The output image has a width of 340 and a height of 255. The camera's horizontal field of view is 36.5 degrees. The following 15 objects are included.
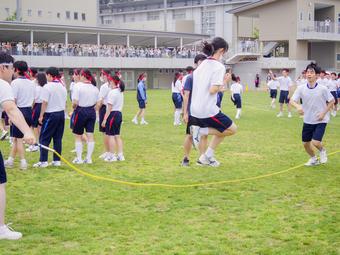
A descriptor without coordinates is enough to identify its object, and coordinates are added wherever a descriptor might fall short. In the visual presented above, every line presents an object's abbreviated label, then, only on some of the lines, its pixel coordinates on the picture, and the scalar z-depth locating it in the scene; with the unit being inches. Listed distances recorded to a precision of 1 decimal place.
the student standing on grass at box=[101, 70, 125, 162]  396.2
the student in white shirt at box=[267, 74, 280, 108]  956.6
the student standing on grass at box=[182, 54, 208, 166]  357.7
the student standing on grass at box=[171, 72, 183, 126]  698.8
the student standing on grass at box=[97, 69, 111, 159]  410.0
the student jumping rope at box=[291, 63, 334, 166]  359.4
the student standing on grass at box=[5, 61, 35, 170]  380.2
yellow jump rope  310.1
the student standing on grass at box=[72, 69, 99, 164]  378.6
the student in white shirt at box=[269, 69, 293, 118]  844.2
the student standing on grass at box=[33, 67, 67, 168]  378.9
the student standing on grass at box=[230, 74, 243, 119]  786.8
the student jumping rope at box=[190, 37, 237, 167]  336.5
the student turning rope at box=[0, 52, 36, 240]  202.1
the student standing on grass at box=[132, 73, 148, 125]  721.6
